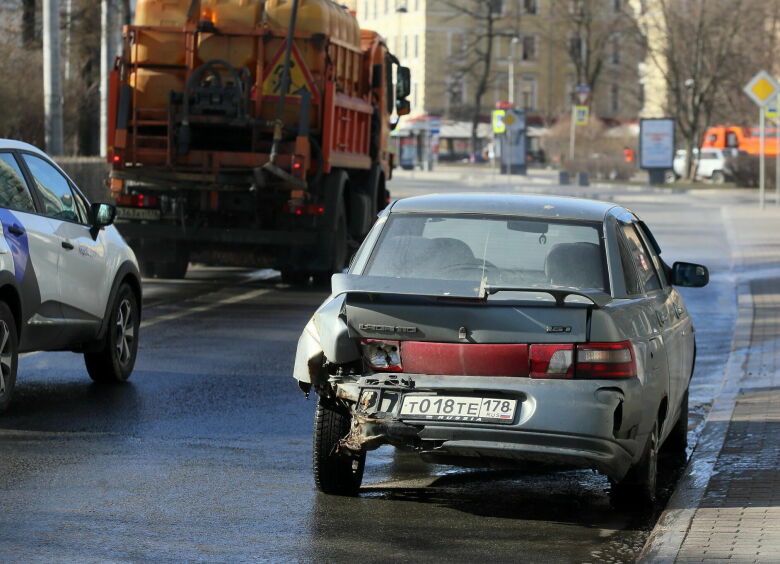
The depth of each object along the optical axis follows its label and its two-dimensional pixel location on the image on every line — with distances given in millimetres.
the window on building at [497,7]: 121375
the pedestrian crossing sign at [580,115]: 71244
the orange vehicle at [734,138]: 88250
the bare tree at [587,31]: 102312
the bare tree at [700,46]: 74375
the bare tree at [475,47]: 110250
